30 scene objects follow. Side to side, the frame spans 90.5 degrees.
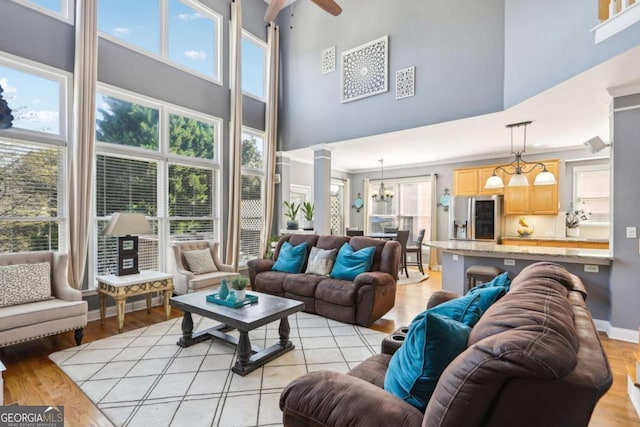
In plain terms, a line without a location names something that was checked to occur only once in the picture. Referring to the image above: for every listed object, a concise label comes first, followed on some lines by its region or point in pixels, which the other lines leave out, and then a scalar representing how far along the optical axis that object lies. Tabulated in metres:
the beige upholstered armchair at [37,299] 2.66
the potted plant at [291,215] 6.07
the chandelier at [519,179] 4.21
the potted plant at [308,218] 6.20
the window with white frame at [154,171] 4.11
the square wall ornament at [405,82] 4.85
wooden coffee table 2.55
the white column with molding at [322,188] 6.07
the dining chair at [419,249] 6.94
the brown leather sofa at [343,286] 3.59
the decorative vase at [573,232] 6.01
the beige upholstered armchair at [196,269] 4.19
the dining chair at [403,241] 6.61
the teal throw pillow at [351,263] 3.91
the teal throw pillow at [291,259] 4.45
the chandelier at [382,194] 8.05
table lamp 3.62
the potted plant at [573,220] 5.98
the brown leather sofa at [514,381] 0.78
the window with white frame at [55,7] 3.56
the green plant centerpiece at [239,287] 2.92
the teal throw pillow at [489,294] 1.65
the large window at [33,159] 3.41
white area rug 2.05
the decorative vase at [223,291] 2.97
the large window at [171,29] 4.27
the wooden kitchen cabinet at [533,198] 5.98
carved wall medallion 5.15
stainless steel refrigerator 6.41
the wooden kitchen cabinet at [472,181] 6.62
